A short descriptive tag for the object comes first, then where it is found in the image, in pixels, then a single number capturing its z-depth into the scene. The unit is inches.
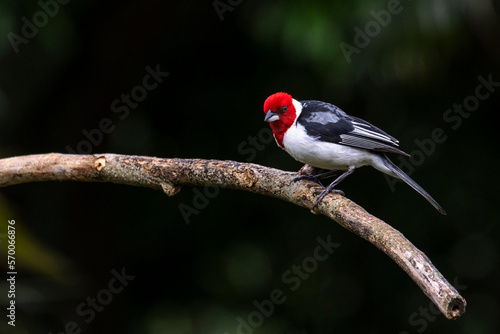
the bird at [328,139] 264.2
